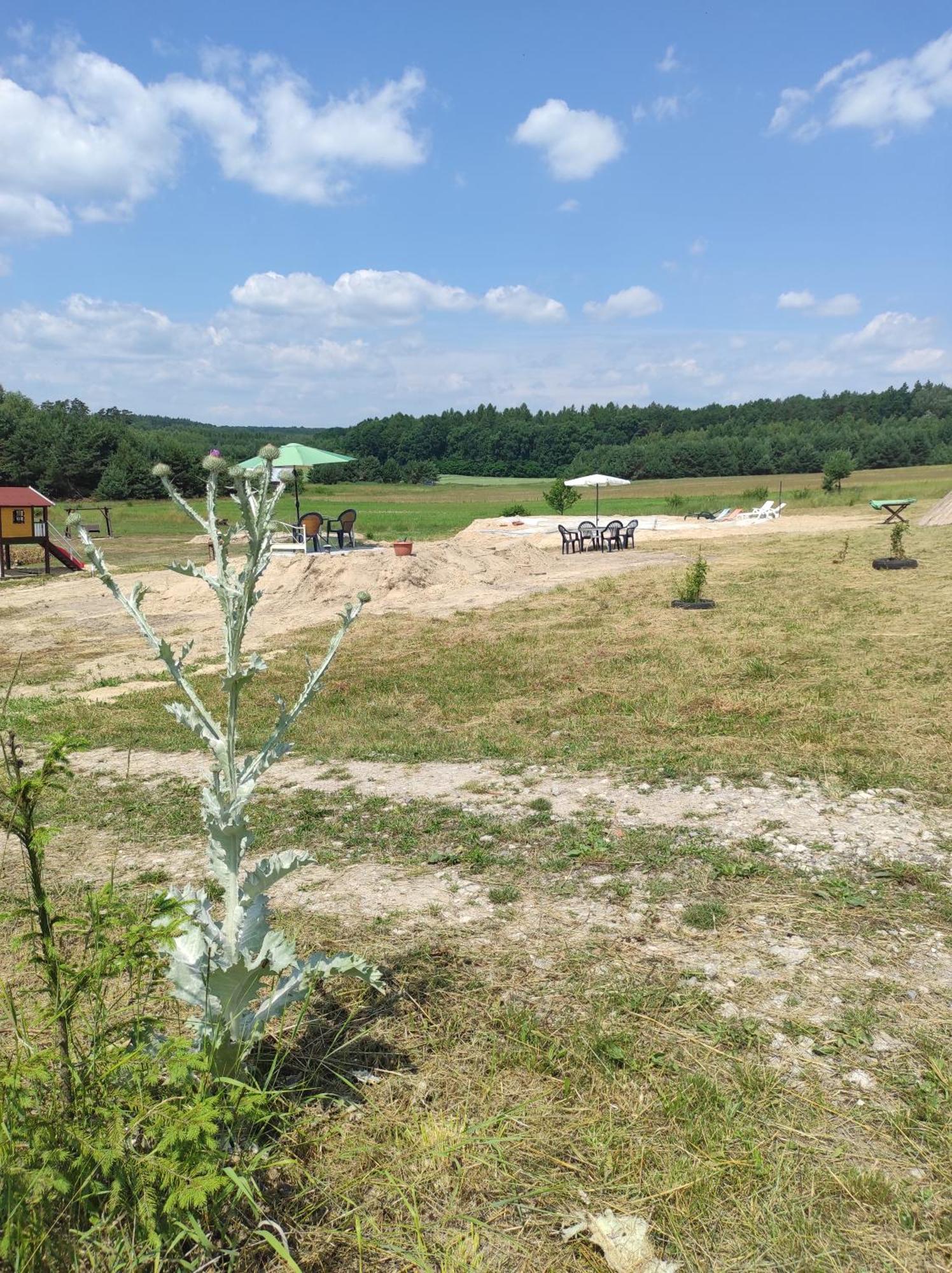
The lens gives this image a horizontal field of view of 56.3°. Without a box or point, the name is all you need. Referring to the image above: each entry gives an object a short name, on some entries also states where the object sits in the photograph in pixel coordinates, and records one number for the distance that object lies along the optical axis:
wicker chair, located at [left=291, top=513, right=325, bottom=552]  23.80
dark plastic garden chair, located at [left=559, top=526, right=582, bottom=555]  26.33
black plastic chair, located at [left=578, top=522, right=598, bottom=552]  26.48
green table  24.86
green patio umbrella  22.72
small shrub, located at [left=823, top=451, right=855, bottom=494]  52.88
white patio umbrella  32.00
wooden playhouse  24.62
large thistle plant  2.58
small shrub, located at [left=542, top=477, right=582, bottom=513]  39.22
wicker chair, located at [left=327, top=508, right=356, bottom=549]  24.58
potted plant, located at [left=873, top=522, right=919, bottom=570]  16.56
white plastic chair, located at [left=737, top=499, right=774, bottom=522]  37.07
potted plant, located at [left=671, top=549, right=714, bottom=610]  13.80
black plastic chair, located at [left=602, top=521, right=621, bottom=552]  26.69
